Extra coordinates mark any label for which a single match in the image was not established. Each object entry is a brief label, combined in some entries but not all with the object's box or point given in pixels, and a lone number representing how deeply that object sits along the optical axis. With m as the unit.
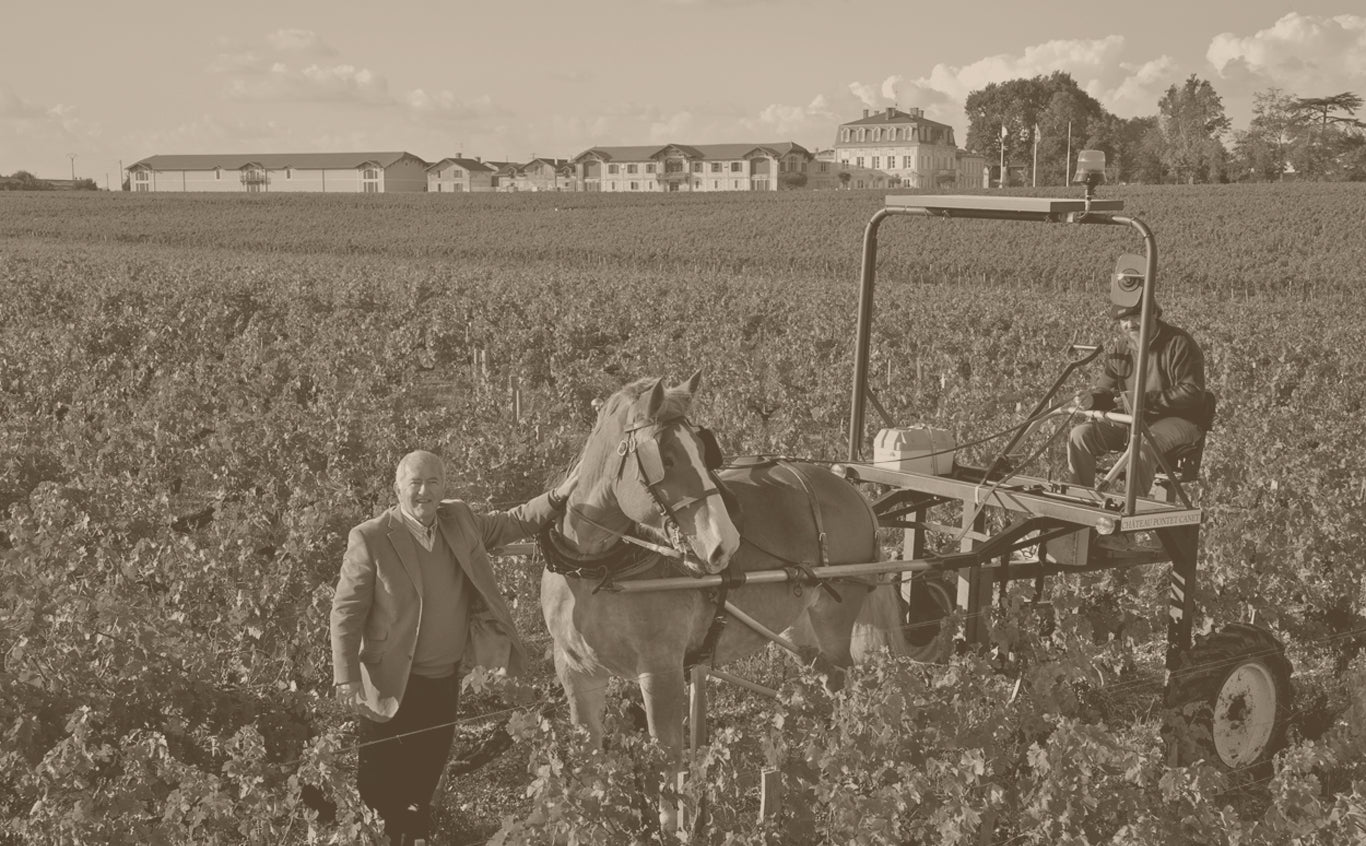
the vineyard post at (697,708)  5.16
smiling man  4.59
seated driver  6.35
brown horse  4.55
